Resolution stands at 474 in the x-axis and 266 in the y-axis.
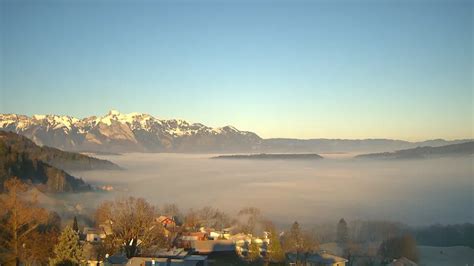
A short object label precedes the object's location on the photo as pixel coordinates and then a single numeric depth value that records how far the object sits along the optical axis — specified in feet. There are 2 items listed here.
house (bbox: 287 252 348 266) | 139.33
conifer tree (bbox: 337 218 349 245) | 207.00
